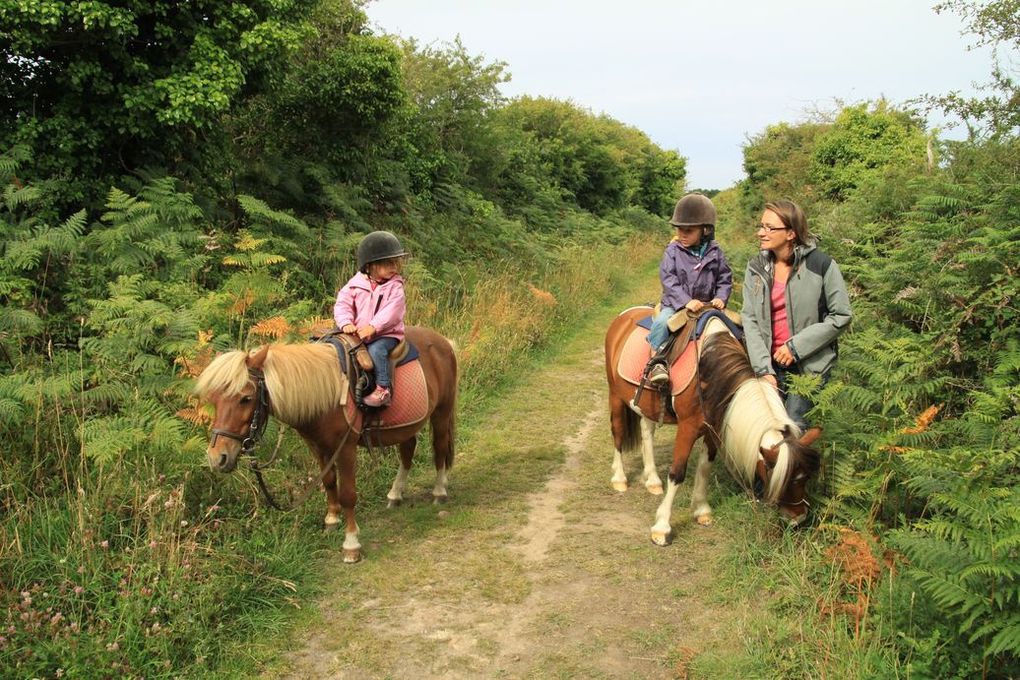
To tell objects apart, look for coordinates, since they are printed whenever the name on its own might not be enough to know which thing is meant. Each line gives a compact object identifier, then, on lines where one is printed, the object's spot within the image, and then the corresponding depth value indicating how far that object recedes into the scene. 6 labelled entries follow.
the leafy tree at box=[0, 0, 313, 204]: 6.99
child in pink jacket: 4.56
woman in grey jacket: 4.14
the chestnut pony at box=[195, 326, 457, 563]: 3.66
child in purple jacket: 4.96
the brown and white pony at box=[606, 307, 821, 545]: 3.69
